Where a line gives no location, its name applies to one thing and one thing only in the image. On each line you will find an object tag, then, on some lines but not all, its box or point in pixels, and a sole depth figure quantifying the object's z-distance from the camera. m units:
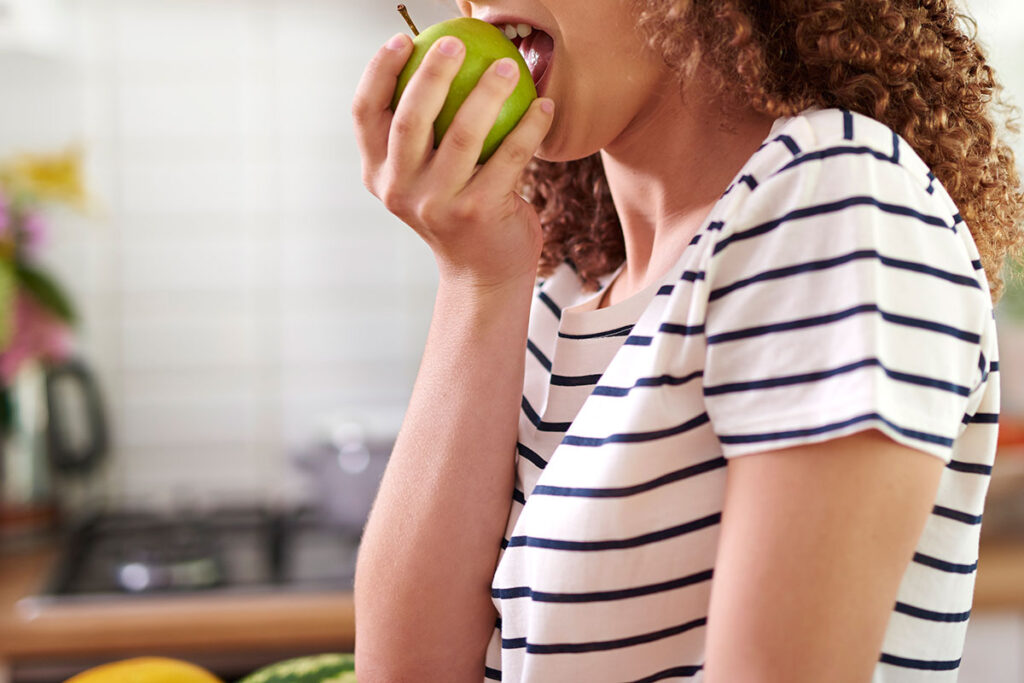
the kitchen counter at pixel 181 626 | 1.53
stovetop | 1.64
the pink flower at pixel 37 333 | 2.00
